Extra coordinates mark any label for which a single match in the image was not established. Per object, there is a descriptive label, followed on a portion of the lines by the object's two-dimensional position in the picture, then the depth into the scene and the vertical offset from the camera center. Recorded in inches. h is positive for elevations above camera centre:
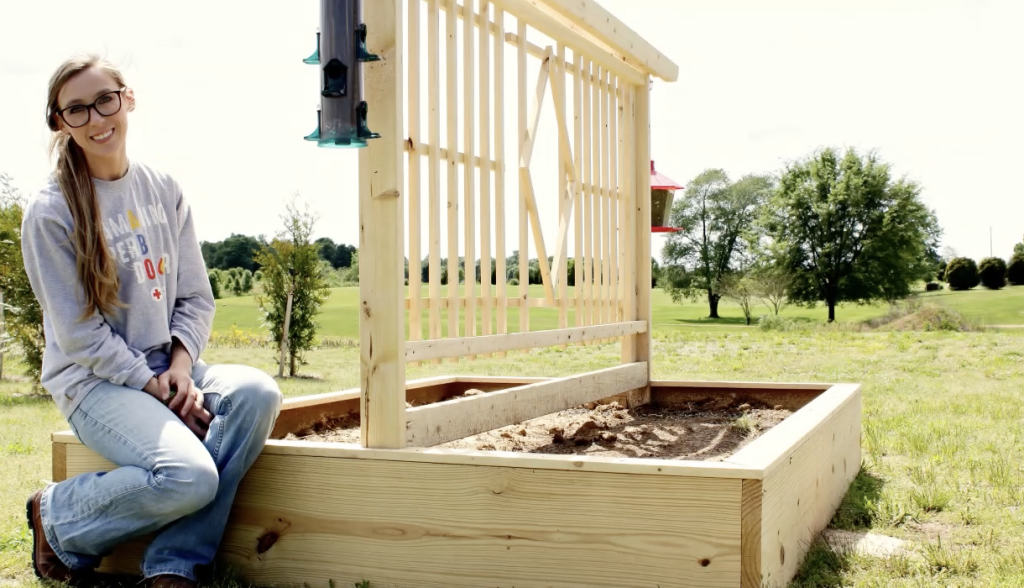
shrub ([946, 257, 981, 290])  1646.2 +17.7
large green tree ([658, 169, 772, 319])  1621.6 +105.5
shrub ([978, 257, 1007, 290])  1621.6 +18.7
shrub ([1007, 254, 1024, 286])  1608.0 +21.6
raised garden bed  78.4 -22.1
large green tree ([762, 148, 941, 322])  1195.9 +72.4
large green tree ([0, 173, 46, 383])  323.0 +0.6
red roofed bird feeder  191.3 +18.5
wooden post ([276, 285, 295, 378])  403.3 -20.7
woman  84.4 -8.6
